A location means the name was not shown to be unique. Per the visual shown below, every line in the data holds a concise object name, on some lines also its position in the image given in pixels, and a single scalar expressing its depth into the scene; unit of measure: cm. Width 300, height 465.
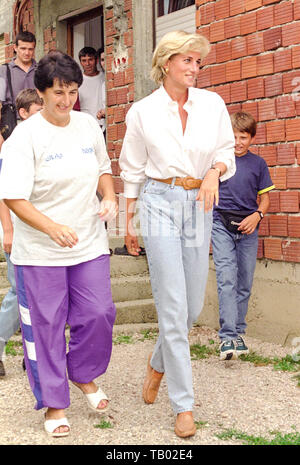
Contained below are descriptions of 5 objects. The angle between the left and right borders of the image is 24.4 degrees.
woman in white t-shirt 375
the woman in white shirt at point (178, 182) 385
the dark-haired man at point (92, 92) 912
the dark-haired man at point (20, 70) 774
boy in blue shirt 561
